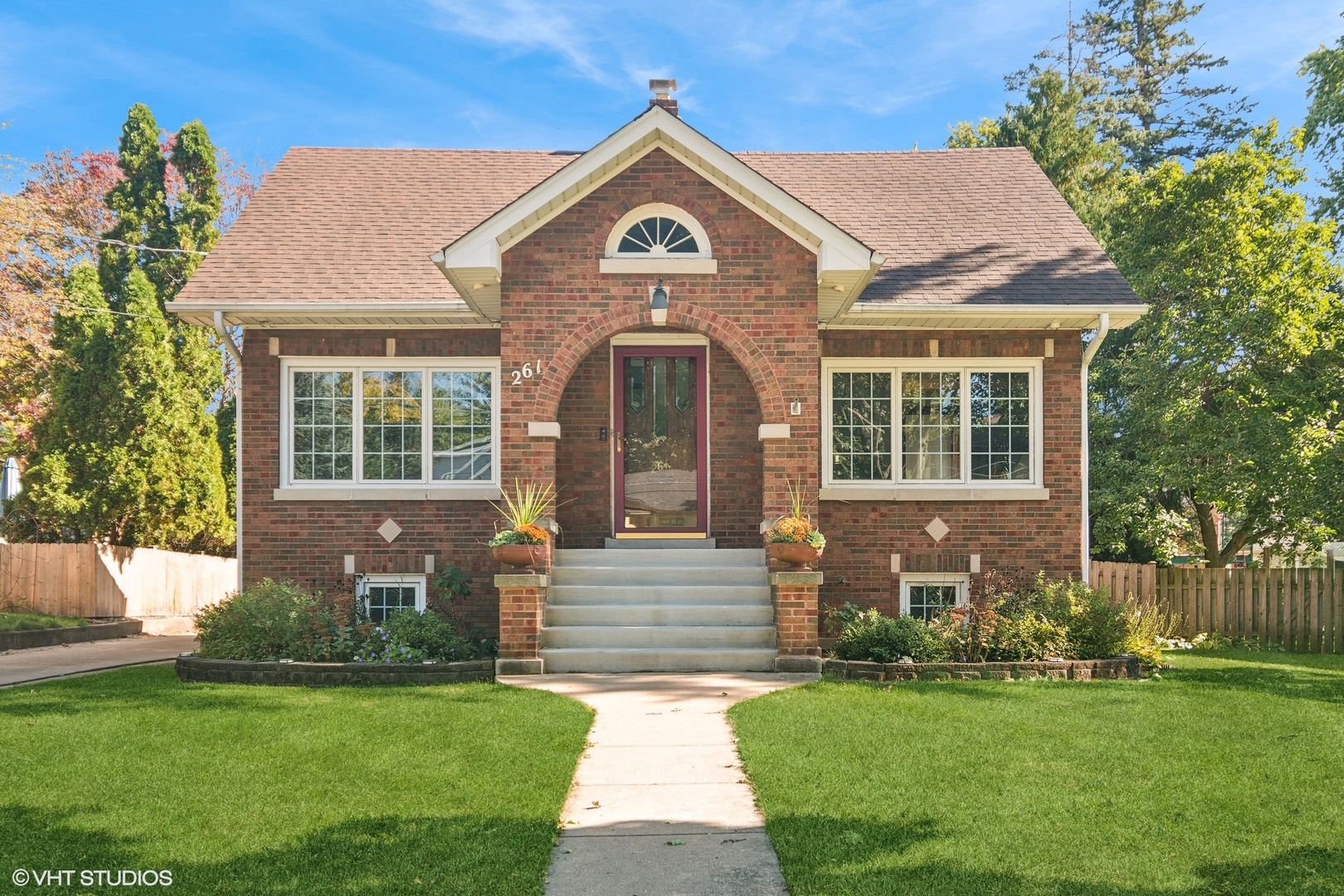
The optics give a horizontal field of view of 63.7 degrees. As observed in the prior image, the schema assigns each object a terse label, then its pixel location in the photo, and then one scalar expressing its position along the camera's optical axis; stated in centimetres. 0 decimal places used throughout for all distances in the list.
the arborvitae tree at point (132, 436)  1800
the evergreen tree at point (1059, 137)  2252
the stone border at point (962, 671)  998
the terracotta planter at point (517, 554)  1036
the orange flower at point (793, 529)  1060
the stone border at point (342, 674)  984
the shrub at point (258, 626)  1052
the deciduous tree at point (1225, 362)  1564
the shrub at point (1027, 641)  1056
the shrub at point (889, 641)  1044
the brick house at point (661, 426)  1238
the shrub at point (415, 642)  1037
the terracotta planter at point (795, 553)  1048
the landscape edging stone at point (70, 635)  1427
